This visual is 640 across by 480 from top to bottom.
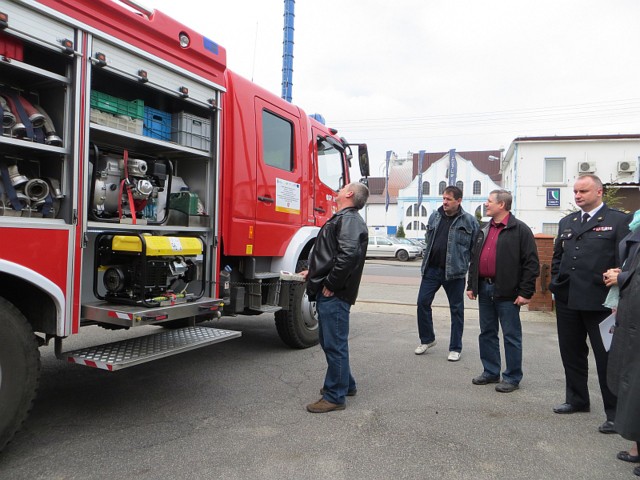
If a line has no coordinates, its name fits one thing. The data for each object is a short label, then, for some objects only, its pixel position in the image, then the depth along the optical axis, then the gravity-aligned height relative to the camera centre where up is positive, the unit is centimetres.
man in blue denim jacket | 541 -15
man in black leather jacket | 382 -38
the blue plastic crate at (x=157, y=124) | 404 +97
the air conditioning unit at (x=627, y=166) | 2847 +492
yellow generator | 359 -23
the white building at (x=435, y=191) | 4816 +548
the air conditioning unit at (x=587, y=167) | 2942 +498
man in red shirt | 441 -32
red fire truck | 295 +39
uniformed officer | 362 -25
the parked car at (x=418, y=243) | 3048 +10
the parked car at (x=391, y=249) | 2883 -29
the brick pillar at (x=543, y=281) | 877 -60
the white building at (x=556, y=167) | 2938 +505
